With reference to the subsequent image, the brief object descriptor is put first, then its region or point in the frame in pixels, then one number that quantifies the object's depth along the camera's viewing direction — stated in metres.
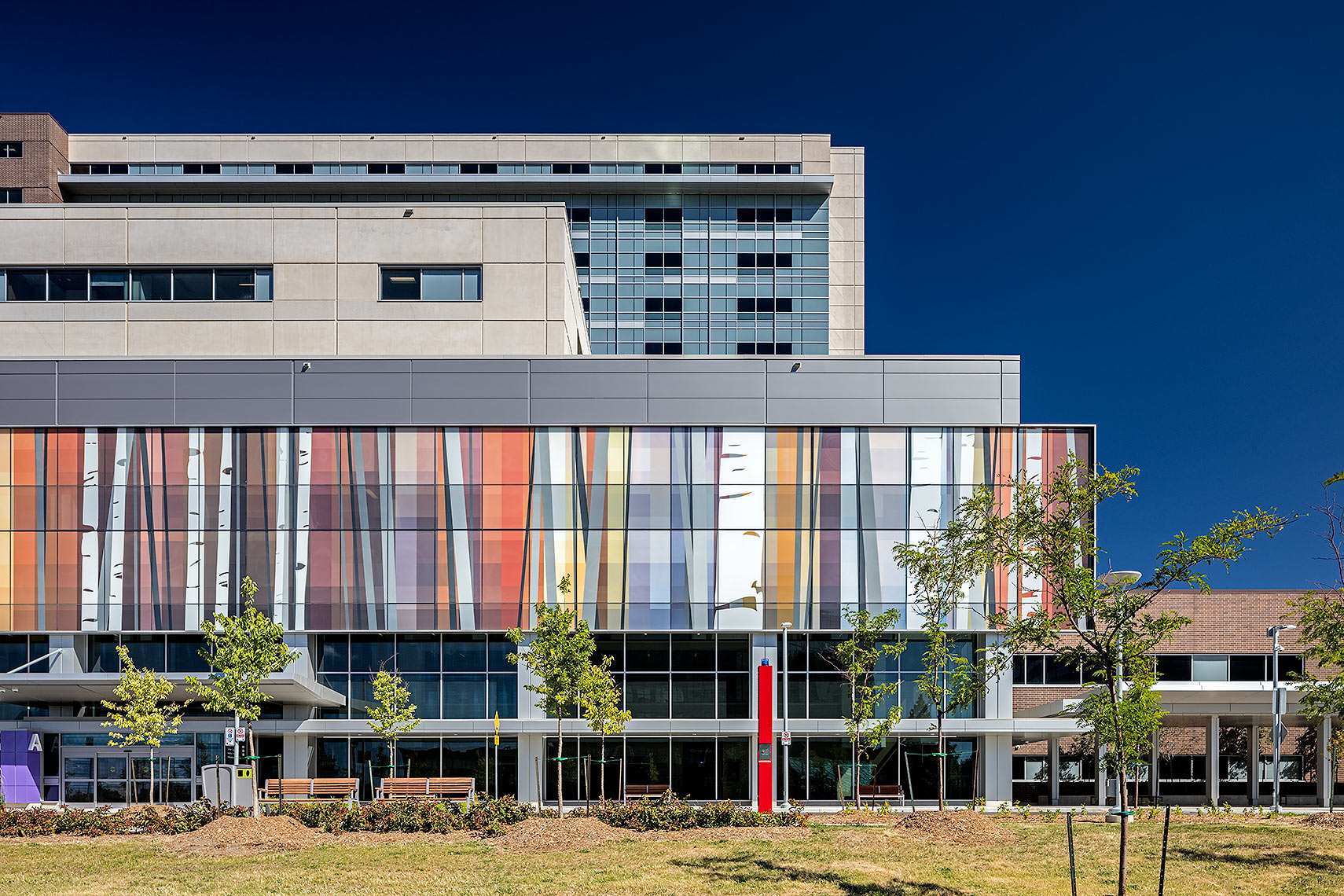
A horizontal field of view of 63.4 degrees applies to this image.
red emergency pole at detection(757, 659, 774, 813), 34.06
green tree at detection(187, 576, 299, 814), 30.44
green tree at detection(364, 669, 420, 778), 34.44
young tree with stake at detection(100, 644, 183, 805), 32.31
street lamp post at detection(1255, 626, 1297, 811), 34.19
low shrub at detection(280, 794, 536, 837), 27.56
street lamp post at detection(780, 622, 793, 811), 32.72
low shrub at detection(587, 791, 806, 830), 27.58
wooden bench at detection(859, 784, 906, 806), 36.84
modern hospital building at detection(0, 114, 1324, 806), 36.69
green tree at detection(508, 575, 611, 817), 32.62
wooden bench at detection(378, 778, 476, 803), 35.19
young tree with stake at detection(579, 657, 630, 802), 32.84
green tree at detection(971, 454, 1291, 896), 15.62
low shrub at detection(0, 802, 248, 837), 27.36
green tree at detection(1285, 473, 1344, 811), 20.11
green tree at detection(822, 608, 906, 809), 34.38
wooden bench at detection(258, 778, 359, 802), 34.75
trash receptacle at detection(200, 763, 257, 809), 31.88
